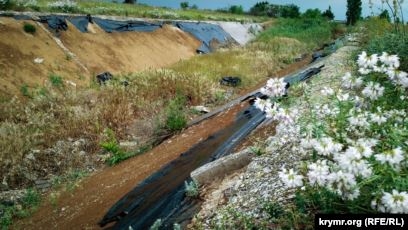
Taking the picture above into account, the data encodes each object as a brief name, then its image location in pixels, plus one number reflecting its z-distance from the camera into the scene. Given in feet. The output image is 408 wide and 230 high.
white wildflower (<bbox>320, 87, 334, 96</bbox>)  10.91
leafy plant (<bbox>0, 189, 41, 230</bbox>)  24.40
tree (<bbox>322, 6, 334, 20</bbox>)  216.90
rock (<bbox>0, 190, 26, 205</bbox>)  26.27
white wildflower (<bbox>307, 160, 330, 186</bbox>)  8.89
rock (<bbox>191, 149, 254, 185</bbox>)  20.33
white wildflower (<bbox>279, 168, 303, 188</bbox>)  9.04
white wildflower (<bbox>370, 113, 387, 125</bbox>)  9.32
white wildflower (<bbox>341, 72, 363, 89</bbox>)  10.11
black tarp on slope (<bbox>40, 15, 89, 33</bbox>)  59.88
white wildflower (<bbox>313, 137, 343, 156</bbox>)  8.77
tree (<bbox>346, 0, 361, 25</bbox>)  150.51
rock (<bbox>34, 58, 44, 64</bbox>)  50.14
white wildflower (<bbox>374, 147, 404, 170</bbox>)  7.74
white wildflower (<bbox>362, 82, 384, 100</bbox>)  9.70
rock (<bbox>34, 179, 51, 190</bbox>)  28.53
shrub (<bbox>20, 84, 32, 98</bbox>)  42.86
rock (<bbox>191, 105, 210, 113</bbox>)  41.22
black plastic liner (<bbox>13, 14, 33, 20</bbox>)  56.88
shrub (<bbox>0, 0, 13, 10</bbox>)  58.85
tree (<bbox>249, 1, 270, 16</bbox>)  213.46
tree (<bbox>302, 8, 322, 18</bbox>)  192.44
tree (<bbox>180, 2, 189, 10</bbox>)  169.46
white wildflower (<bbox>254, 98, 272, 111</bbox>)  10.52
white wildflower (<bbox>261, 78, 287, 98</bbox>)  10.75
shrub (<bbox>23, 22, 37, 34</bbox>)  54.60
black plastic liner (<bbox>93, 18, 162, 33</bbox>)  68.85
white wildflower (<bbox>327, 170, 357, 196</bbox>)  8.52
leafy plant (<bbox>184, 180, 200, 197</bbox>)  19.20
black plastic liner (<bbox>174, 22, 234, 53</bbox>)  87.50
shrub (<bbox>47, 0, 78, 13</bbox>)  70.62
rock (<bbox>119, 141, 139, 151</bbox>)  33.55
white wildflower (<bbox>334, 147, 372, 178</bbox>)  7.96
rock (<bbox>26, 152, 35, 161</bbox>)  29.82
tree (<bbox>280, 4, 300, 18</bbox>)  209.15
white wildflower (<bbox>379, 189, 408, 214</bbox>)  7.69
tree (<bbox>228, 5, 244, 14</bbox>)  198.78
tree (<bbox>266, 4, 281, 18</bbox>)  213.36
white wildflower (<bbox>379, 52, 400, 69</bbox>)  9.23
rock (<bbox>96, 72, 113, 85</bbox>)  51.19
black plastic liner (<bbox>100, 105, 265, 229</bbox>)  19.12
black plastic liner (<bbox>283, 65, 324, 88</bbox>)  46.10
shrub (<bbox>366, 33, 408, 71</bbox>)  25.07
